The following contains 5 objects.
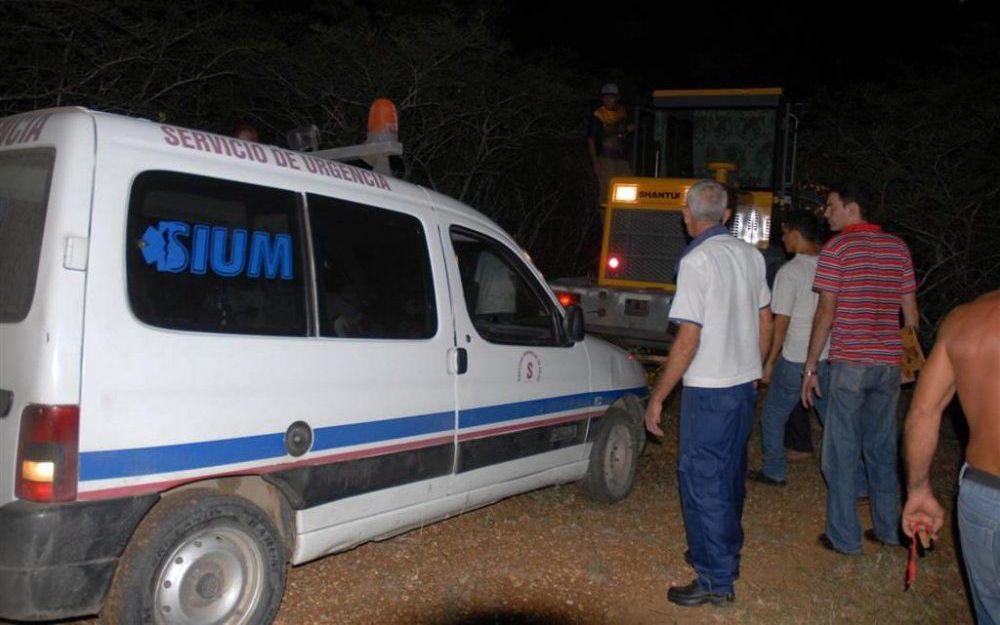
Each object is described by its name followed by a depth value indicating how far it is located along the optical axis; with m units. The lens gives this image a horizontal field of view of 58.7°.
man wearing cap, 11.45
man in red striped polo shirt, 5.02
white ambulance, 2.96
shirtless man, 2.68
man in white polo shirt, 4.25
